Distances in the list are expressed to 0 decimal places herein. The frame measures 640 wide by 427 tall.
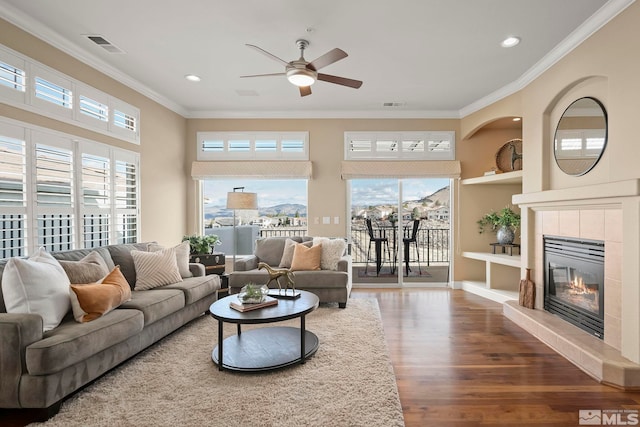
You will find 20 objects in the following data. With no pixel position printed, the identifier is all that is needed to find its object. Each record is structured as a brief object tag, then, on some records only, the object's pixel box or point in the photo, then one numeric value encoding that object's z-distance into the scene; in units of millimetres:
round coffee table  2602
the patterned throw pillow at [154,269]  3451
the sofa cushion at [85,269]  2702
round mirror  2984
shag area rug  2031
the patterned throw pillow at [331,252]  4641
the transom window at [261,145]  5723
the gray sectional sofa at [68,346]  1983
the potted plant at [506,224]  5055
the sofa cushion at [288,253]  4852
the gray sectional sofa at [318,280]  4371
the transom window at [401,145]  5723
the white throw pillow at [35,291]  2234
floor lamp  4930
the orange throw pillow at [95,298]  2443
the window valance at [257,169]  5648
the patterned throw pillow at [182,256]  3941
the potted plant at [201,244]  4734
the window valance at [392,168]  5641
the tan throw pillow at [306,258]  4551
